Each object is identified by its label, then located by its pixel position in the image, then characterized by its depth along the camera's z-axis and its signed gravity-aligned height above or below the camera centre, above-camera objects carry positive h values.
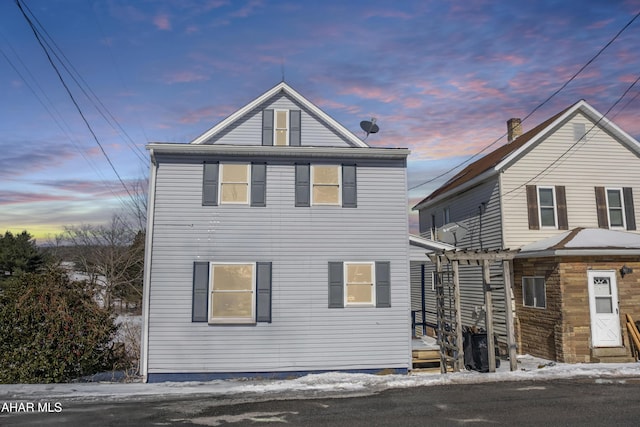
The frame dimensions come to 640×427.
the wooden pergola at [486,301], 12.06 -0.77
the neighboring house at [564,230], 13.32 +1.62
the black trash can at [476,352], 12.09 -2.20
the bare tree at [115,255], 31.22 +1.47
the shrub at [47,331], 11.30 -1.50
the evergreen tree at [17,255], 33.53 +1.53
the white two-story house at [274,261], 11.94 +0.37
